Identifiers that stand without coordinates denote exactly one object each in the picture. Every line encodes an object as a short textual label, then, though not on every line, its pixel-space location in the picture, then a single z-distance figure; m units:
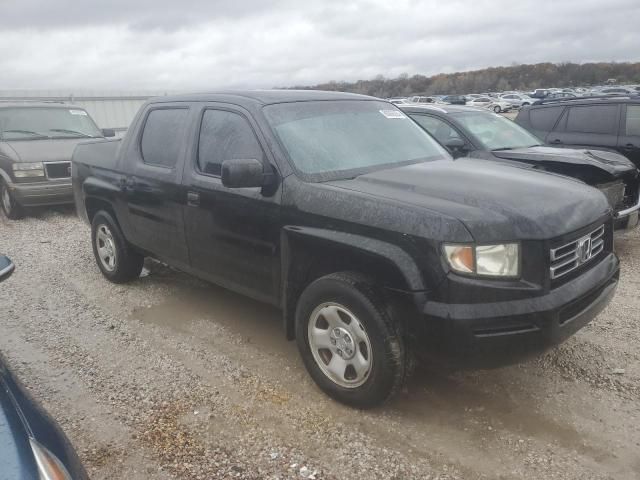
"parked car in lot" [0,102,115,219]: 8.38
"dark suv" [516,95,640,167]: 7.28
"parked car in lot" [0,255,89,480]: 1.67
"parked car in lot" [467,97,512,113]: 43.88
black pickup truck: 2.68
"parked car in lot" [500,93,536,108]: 47.03
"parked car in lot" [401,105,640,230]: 5.62
